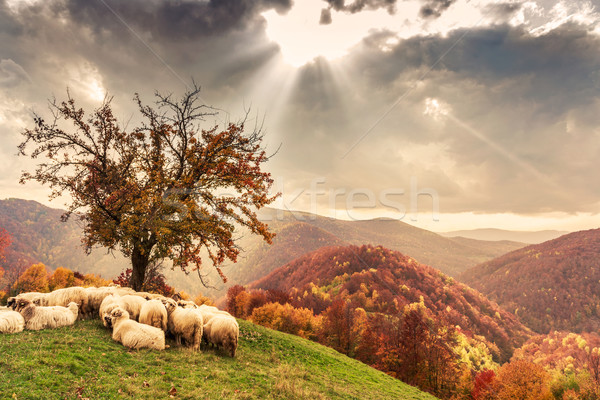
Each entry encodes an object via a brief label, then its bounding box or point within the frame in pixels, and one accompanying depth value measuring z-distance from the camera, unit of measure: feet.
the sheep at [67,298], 45.03
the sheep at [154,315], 41.47
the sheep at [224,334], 42.29
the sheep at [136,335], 35.53
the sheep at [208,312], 47.14
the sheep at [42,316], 36.17
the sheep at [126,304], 43.29
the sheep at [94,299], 46.50
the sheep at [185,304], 48.97
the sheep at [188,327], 40.78
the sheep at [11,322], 32.81
